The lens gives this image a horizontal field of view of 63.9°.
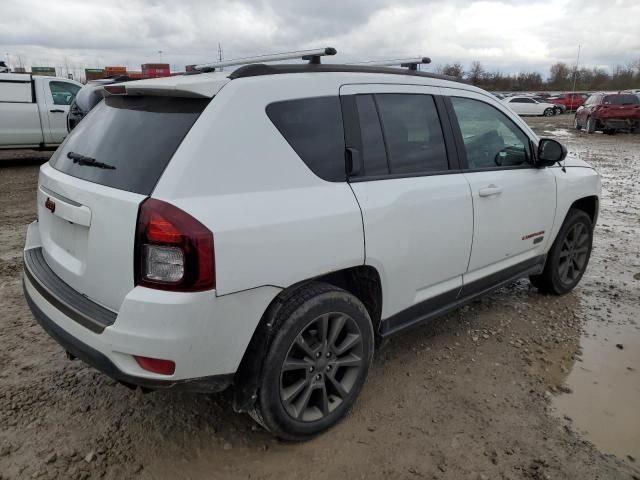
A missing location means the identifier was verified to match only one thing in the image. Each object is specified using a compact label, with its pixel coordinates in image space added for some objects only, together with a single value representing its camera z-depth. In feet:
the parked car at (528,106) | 112.98
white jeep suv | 6.79
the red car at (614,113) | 68.90
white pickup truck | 33.94
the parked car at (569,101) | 130.87
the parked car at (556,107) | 117.19
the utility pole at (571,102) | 131.37
